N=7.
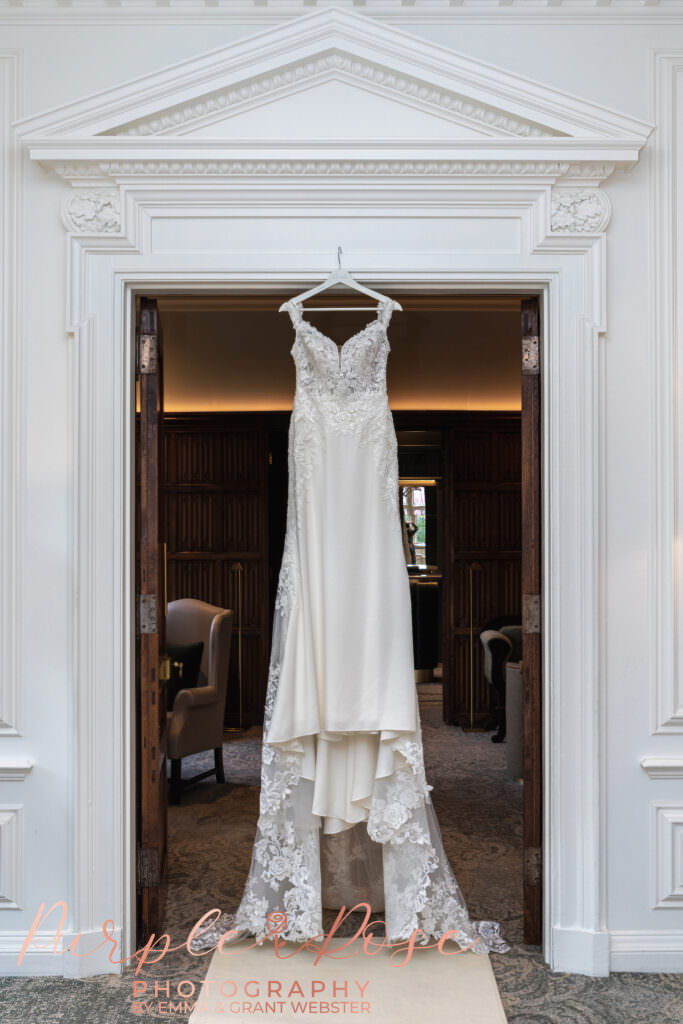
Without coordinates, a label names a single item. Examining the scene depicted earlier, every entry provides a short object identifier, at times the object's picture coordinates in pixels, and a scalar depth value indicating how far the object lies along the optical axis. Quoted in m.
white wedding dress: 2.75
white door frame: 2.72
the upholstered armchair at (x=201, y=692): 4.38
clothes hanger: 2.72
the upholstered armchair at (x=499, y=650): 5.47
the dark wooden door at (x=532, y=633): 2.85
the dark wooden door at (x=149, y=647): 2.82
